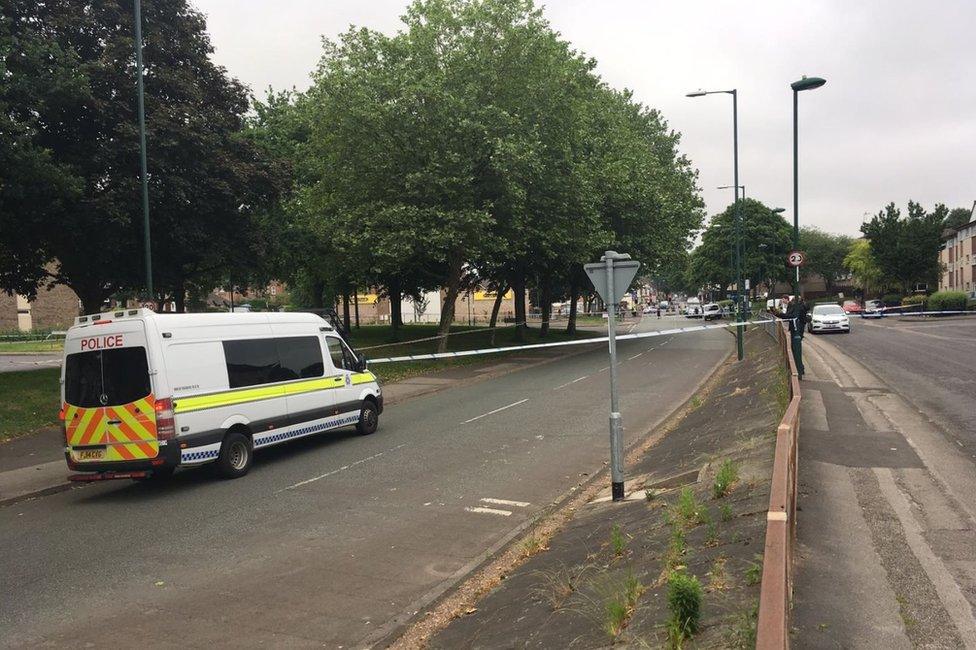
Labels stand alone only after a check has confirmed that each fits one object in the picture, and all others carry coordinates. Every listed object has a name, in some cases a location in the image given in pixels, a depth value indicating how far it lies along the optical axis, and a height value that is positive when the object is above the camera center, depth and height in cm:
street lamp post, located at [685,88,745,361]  2720 +646
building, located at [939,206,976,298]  6028 +314
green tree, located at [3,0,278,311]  1689 +464
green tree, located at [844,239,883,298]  7825 +333
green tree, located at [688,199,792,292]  8181 +637
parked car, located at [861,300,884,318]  5019 -114
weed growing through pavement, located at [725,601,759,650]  349 -177
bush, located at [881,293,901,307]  6044 -53
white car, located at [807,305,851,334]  3253 -113
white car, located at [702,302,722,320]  7164 -134
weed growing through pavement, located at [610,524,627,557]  583 -209
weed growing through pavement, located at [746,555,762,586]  432 -177
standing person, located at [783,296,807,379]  1564 -61
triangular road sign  768 +30
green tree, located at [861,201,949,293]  5656 +429
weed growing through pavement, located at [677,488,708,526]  605 -192
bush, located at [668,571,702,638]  379 -169
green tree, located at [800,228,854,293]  10475 +638
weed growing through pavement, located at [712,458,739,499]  673 -182
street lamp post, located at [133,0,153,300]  1459 +385
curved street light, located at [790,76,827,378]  1565 +292
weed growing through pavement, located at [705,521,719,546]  535 -188
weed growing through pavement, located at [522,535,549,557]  661 -237
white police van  915 -112
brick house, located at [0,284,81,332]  6244 +56
